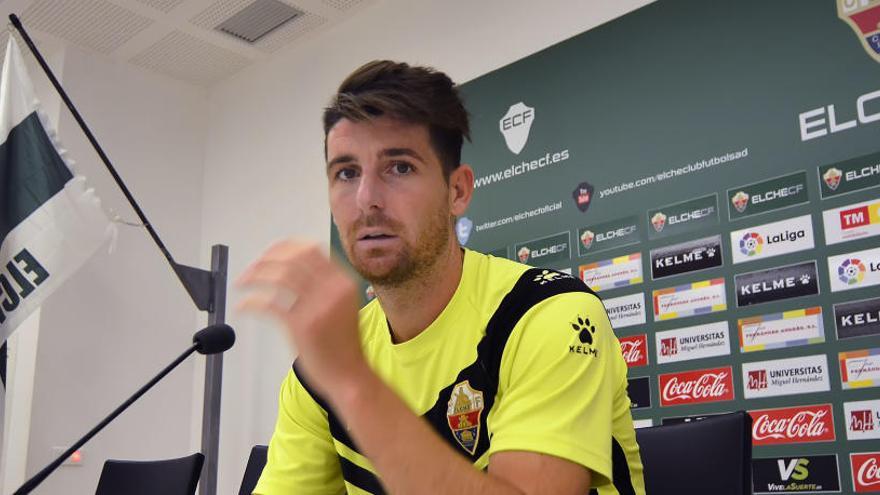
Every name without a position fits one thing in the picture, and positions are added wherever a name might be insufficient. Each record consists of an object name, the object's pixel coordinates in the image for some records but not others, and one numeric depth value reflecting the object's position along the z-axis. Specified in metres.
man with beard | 0.96
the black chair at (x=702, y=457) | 1.31
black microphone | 2.29
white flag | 3.33
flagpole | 3.99
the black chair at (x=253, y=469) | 2.35
